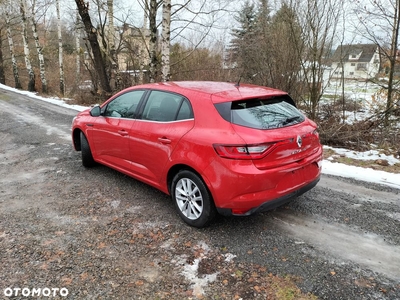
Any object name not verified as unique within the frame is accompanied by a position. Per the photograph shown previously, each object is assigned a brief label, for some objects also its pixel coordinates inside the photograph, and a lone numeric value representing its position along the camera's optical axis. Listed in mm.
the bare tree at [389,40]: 8281
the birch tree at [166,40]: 9094
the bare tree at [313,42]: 8273
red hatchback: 2977
